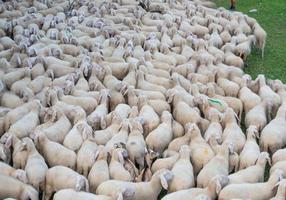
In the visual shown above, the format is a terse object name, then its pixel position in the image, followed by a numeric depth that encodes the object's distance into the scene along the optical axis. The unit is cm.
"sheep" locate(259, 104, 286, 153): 823
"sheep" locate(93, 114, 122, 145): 809
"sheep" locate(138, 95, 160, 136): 851
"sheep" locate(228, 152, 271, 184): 716
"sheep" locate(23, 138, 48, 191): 714
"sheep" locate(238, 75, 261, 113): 945
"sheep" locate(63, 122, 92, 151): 789
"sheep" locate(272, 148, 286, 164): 773
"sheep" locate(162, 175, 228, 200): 669
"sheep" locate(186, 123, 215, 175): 765
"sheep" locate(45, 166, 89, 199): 691
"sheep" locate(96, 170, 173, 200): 676
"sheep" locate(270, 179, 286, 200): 659
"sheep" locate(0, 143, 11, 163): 767
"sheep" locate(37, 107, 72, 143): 812
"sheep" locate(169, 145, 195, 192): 706
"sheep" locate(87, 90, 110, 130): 855
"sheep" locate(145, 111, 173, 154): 810
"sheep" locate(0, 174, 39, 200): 685
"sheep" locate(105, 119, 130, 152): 781
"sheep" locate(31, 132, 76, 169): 755
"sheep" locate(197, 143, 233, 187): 718
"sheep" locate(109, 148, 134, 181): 721
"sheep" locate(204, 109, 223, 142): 817
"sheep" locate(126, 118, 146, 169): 779
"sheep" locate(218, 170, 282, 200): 675
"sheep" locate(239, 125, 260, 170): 767
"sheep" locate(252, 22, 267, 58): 1270
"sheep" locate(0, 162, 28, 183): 708
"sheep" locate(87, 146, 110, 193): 714
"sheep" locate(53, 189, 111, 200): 660
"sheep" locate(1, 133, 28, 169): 760
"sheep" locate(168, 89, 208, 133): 873
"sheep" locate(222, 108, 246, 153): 812
